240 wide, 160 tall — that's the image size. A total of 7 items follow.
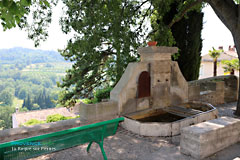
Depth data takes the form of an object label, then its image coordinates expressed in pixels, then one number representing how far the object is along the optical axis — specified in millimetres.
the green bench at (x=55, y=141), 2894
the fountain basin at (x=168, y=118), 5469
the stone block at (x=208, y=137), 3924
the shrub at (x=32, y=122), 22514
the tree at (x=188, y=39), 15195
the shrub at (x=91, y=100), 17084
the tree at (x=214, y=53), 21297
